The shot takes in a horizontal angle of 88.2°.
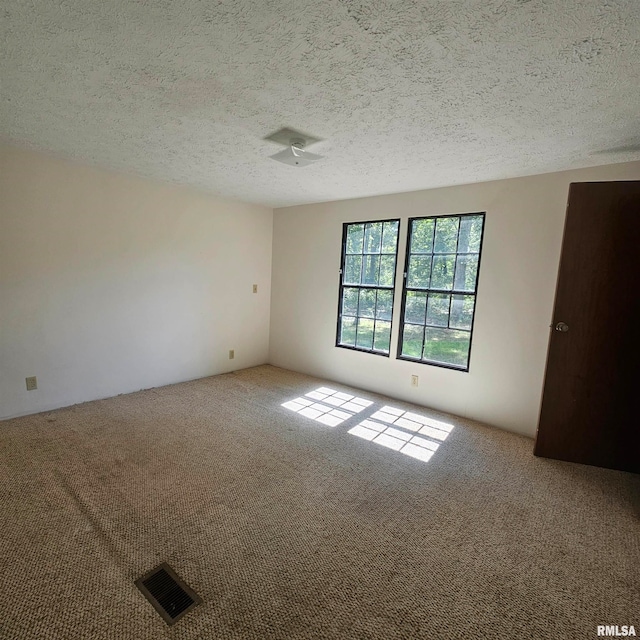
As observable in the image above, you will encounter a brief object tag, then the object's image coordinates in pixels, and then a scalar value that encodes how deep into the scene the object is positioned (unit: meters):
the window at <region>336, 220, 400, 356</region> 3.74
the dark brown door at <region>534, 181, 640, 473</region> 2.32
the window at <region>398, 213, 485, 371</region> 3.22
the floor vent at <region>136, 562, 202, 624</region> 1.31
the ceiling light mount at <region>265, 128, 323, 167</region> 2.16
